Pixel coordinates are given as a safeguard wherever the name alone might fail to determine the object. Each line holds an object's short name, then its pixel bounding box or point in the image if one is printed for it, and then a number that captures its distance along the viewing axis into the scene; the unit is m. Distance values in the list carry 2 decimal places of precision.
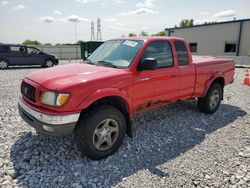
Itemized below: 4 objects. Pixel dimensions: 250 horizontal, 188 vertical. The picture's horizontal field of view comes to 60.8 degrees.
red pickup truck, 2.94
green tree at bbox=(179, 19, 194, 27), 79.00
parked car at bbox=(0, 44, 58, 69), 14.97
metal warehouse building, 19.39
